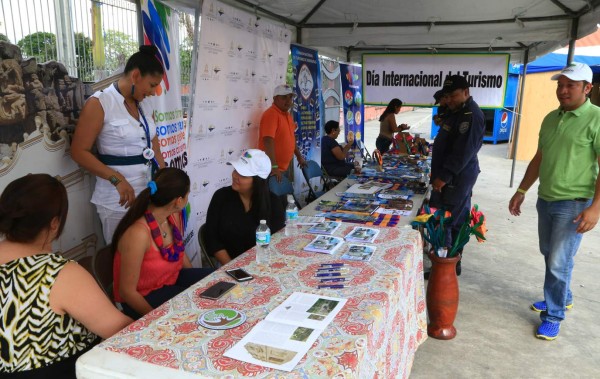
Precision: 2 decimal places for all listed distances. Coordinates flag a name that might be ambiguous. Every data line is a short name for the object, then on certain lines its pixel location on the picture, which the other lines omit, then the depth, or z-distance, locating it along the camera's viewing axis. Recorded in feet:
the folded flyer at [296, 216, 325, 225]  8.53
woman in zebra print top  4.19
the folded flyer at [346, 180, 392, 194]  11.46
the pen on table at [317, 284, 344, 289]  5.73
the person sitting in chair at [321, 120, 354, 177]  18.62
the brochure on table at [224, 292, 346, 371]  4.15
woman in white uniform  7.23
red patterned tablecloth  4.04
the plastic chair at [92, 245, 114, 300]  6.27
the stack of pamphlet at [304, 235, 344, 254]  7.03
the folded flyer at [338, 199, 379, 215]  9.57
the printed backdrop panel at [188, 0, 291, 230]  10.84
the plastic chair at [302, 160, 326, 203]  16.34
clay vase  8.75
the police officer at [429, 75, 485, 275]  11.02
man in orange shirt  13.75
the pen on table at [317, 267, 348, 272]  6.26
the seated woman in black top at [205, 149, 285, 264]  8.06
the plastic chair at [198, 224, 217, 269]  8.07
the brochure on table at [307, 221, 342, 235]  7.97
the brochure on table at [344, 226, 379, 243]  7.55
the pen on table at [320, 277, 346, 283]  5.90
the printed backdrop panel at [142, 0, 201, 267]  9.49
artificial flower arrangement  8.61
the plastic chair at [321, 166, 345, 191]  18.22
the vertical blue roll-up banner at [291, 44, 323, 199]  18.12
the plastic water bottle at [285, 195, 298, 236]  8.17
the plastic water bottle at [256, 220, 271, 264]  6.66
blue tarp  29.12
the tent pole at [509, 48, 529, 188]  21.31
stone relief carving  6.20
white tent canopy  13.83
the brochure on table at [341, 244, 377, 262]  6.68
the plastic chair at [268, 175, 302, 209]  13.16
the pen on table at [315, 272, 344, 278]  6.09
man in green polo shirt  8.27
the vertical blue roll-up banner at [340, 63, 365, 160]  25.80
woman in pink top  6.04
